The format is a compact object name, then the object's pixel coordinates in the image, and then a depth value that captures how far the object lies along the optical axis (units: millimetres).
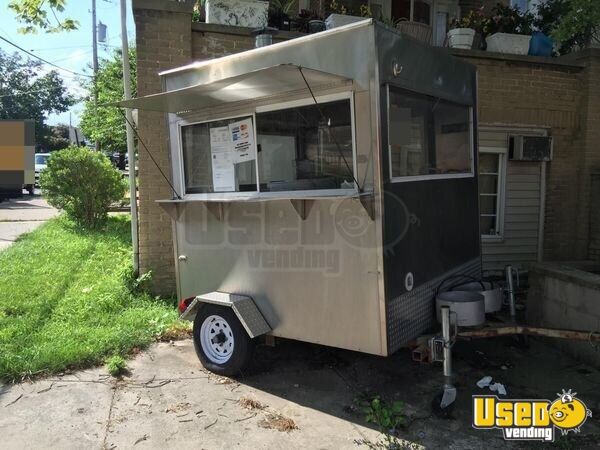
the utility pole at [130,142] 6227
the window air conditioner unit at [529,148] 6879
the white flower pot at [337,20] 6199
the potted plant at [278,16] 6336
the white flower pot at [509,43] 6840
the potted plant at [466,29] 6762
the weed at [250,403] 3790
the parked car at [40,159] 27895
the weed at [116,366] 4289
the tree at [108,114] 14661
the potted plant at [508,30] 6852
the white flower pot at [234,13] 5961
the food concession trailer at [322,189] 3451
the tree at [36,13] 6453
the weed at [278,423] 3490
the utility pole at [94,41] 24419
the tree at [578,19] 4008
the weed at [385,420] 3229
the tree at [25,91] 52531
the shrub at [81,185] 10148
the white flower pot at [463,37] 6750
